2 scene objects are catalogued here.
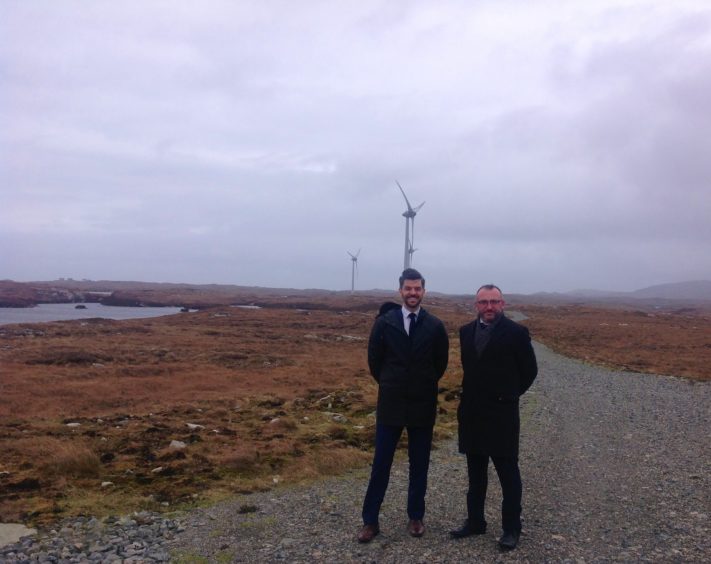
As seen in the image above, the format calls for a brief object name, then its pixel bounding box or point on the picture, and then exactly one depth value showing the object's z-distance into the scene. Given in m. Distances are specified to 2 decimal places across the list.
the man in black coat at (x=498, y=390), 6.07
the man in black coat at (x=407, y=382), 6.27
